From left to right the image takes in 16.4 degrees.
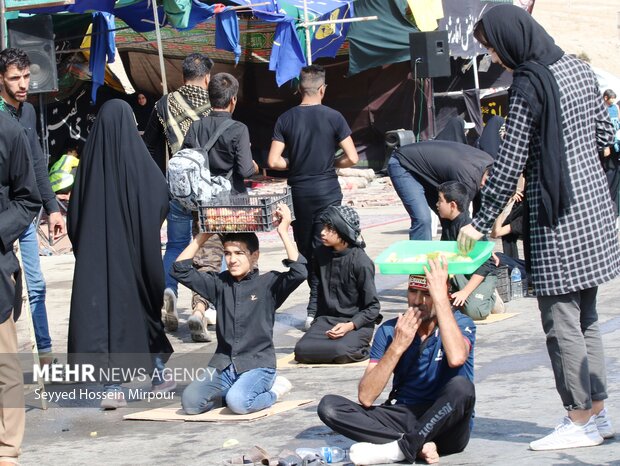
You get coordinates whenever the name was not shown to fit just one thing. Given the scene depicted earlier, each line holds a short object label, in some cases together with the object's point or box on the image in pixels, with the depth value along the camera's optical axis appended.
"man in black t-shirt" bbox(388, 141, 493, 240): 16.67
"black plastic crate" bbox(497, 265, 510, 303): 17.58
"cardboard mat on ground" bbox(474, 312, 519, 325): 16.20
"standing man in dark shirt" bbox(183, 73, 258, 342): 14.78
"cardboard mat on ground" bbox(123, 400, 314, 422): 11.35
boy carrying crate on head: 11.61
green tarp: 42.23
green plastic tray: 8.96
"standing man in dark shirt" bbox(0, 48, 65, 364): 12.82
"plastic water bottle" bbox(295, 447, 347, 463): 9.47
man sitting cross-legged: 9.09
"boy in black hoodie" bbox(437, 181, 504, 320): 15.72
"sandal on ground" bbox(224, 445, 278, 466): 9.33
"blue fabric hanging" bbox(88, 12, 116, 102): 31.23
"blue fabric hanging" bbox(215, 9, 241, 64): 30.58
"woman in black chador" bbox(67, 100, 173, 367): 12.38
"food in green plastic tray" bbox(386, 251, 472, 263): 9.08
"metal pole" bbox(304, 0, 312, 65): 32.99
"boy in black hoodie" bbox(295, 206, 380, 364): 14.03
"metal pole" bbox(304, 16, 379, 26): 34.12
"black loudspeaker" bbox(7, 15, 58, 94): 25.97
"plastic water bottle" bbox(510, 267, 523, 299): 18.09
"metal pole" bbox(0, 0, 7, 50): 20.84
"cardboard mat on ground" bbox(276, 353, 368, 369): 13.94
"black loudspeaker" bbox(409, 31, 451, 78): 32.36
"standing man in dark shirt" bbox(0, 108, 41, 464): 9.40
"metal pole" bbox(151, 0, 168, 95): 25.28
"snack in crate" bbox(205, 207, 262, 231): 11.94
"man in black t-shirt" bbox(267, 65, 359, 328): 15.62
